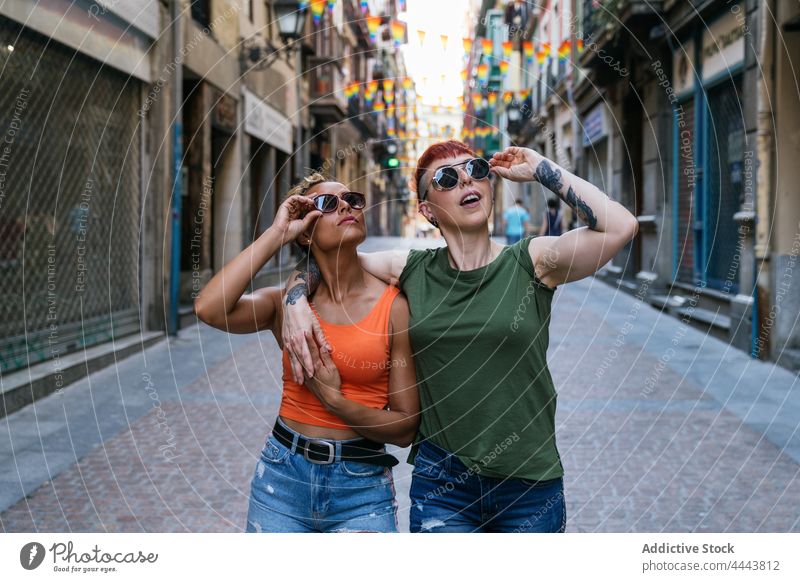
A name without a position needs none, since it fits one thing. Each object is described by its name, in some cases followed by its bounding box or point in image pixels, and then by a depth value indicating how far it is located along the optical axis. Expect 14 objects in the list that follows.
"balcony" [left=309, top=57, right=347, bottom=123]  23.53
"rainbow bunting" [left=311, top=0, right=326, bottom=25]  18.33
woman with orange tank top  2.41
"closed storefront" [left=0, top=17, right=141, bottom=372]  7.78
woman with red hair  2.42
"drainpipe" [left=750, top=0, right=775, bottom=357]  9.57
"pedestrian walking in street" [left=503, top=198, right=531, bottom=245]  16.30
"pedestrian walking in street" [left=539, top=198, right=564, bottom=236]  10.14
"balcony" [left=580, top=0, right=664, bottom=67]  14.51
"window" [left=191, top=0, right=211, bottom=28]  13.80
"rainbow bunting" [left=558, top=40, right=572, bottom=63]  21.15
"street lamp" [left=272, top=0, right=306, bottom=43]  12.50
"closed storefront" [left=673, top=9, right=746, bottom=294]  11.69
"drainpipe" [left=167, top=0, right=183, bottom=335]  12.00
